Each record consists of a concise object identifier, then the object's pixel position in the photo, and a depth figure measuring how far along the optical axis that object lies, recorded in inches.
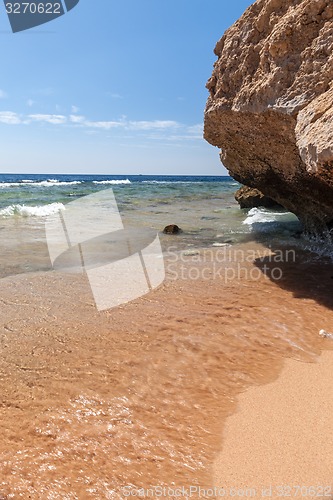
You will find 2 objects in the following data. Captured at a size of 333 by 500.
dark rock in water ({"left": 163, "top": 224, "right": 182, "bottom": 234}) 398.9
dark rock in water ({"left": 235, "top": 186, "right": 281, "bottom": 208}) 594.9
